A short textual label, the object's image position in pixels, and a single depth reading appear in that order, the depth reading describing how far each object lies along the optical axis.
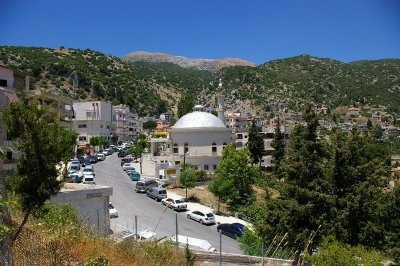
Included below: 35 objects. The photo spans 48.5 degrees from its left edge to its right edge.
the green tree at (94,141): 63.00
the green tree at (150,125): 94.38
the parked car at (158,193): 35.38
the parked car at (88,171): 37.84
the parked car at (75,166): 43.05
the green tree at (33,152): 8.31
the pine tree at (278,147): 54.38
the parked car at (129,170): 45.90
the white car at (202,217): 30.06
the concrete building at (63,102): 37.38
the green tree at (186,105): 62.88
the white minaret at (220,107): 56.53
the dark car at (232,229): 26.74
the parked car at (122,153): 65.25
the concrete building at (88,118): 67.88
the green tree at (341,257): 8.70
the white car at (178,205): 32.97
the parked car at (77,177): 34.22
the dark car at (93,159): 54.09
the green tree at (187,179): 37.59
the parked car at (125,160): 56.91
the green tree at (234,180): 35.56
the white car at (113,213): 24.82
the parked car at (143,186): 37.66
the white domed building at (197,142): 47.15
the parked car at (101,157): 57.51
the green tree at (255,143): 55.44
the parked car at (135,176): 43.12
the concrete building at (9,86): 12.80
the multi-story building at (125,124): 83.99
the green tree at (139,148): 54.47
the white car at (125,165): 49.58
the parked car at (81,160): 51.36
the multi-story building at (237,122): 85.97
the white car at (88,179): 33.53
